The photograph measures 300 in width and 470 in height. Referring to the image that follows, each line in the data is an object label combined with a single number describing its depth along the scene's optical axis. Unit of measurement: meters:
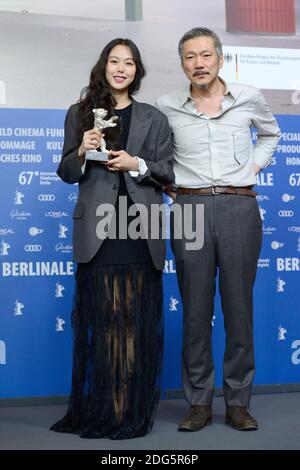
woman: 3.31
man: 3.44
